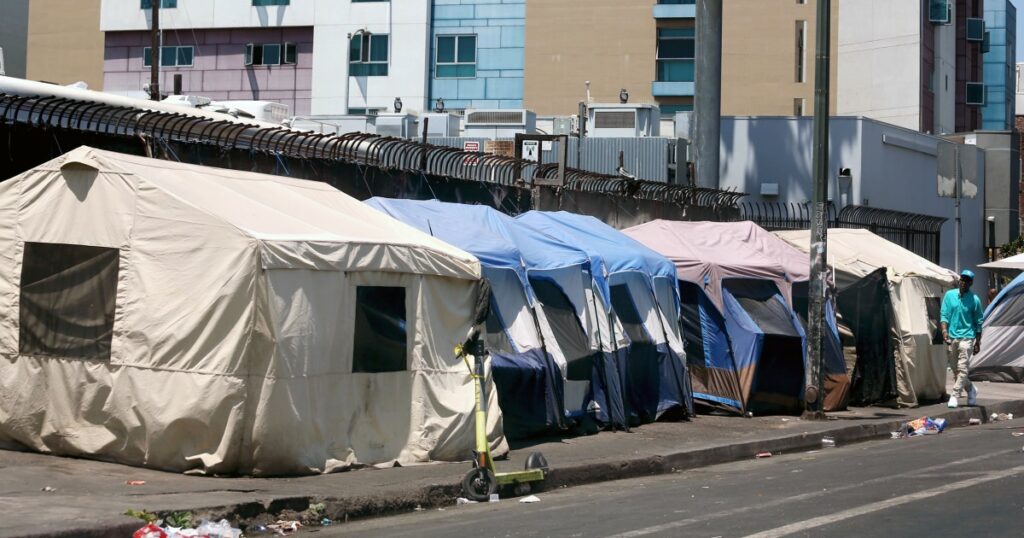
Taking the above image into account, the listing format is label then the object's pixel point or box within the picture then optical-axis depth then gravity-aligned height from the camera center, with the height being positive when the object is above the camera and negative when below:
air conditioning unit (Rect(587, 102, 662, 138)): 35.03 +4.75
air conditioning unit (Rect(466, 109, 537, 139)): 35.41 +4.68
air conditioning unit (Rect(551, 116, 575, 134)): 35.12 +4.66
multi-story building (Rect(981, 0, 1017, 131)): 66.00 +12.39
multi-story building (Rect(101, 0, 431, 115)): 49.97 +9.40
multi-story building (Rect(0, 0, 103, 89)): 54.28 +10.15
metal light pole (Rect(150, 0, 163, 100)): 35.44 +6.49
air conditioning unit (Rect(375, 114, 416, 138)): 35.06 +4.53
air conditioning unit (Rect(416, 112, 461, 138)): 36.25 +4.70
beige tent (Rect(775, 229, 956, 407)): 20.25 +0.21
